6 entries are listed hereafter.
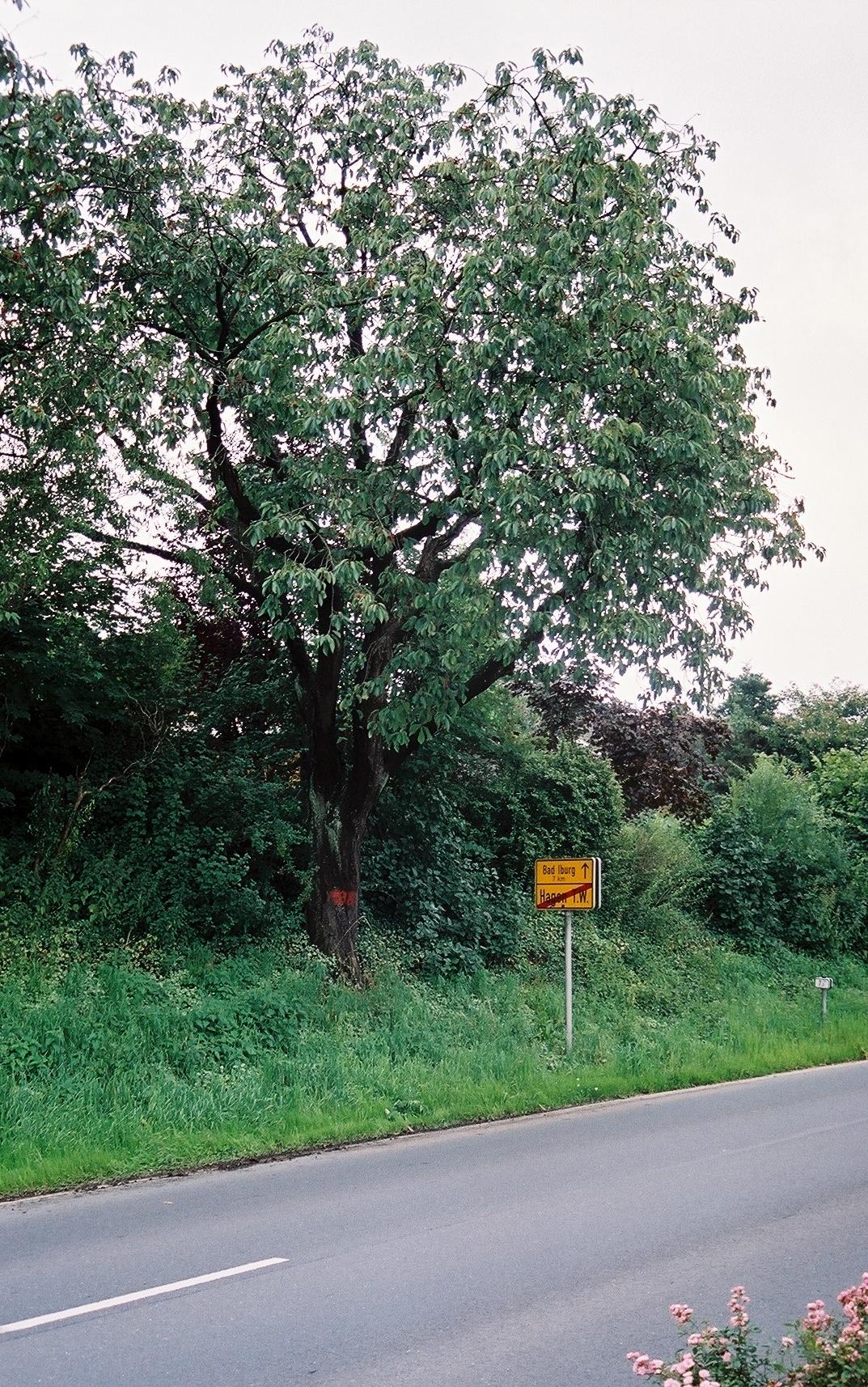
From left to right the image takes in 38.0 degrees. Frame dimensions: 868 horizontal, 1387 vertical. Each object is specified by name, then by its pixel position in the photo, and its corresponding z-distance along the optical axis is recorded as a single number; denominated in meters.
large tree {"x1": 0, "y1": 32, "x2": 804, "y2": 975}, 13.66
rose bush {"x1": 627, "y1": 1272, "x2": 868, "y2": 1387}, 4.11
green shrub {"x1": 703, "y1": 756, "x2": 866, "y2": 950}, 26.36
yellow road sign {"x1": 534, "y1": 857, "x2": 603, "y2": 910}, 15.63
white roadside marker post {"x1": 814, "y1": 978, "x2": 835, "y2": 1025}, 19.78
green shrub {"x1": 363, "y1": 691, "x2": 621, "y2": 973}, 19.52
